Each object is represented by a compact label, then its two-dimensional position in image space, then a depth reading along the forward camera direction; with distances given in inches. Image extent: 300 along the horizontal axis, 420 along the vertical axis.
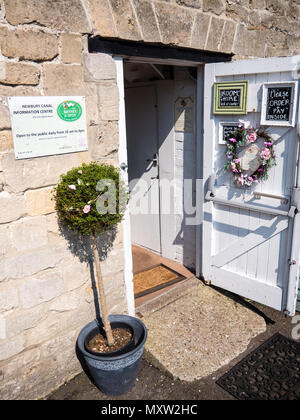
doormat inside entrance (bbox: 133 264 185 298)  176.2
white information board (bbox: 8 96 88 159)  102.6
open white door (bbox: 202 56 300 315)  135.6
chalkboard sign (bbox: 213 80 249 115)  142.8
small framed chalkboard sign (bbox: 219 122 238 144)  150.1
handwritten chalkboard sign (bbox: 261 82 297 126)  129.5
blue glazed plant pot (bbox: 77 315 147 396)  112.8
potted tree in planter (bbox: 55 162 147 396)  107.4
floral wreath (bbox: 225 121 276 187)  138.7
